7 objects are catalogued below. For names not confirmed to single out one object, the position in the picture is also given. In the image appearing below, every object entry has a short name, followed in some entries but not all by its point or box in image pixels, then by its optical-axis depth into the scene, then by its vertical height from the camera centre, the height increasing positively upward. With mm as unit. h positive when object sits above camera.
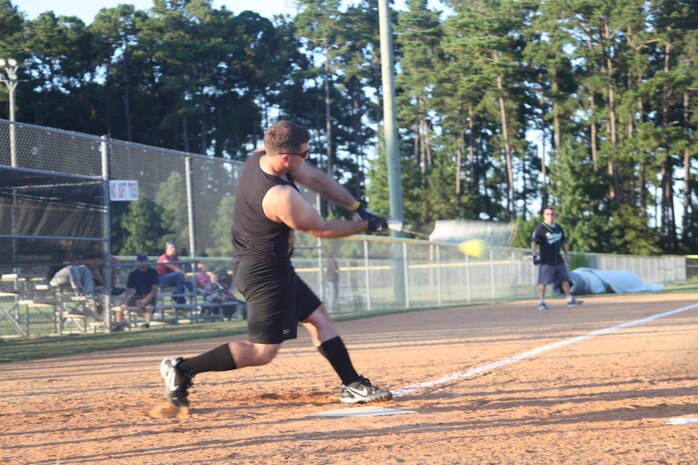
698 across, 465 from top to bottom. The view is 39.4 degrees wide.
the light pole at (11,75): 32500 +6802
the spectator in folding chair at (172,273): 16562 -102
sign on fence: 15391 +1243
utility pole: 23547 +3442
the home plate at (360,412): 5566 -884
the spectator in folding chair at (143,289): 15883 -338
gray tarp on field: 30059 -1073
